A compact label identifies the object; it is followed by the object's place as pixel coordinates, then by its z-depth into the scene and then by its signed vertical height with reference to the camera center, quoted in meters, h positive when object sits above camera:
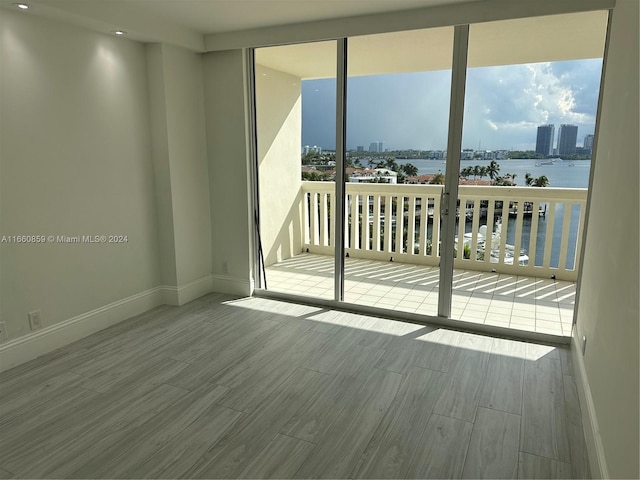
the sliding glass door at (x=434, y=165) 3.17 -0.06
